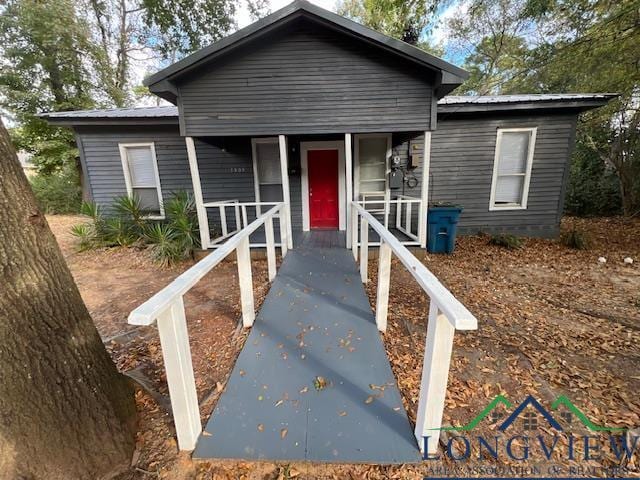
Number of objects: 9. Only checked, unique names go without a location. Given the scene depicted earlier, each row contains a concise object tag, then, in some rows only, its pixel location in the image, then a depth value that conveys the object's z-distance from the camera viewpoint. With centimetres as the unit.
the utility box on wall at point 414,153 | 656
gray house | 471
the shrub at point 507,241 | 612
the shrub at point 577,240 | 603
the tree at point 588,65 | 526
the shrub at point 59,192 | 1210
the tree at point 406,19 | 605
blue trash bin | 574
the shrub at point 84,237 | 639
